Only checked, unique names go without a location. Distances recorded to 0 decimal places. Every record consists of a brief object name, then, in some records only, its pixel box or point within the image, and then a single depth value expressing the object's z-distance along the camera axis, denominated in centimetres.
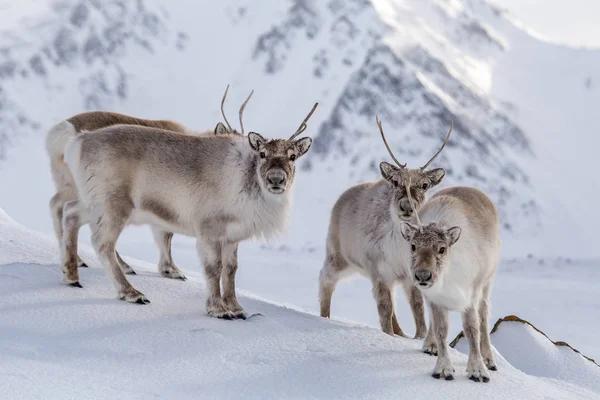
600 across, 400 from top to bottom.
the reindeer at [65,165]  1934
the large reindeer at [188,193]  1673
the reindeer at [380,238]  1641
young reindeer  1364
